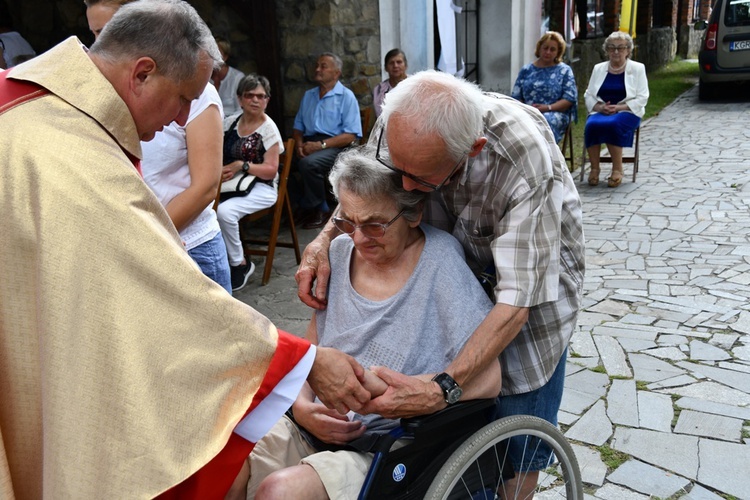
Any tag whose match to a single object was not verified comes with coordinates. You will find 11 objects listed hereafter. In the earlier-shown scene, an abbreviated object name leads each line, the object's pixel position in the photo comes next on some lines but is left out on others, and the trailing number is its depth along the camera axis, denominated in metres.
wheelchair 1.85
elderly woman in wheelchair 2.04
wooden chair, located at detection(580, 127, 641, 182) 8.24
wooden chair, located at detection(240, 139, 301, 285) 5.34
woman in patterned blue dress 7.88
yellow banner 16.27
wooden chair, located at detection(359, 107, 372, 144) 7.05
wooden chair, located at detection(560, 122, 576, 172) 8.25
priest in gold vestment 1.27
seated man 6.50
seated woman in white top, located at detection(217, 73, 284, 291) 5.19
